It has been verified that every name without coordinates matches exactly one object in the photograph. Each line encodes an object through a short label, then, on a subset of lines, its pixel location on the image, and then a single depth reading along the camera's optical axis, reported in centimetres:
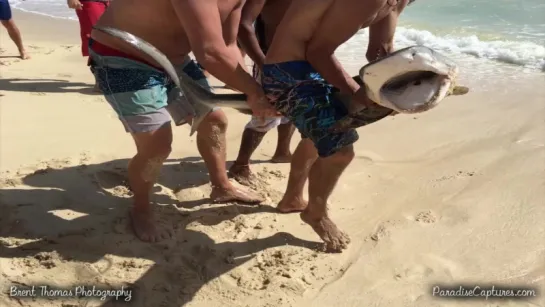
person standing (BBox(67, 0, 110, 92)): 588
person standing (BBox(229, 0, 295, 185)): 311
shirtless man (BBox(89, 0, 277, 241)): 253
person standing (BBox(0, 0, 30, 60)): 691
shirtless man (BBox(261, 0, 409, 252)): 256
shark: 208
